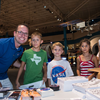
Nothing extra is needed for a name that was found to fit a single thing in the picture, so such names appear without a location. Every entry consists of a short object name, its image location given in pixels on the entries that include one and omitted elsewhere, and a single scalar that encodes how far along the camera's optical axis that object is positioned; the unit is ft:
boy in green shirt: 6.11
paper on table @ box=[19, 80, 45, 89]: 5.61
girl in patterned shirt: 7.02
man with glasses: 5.12
